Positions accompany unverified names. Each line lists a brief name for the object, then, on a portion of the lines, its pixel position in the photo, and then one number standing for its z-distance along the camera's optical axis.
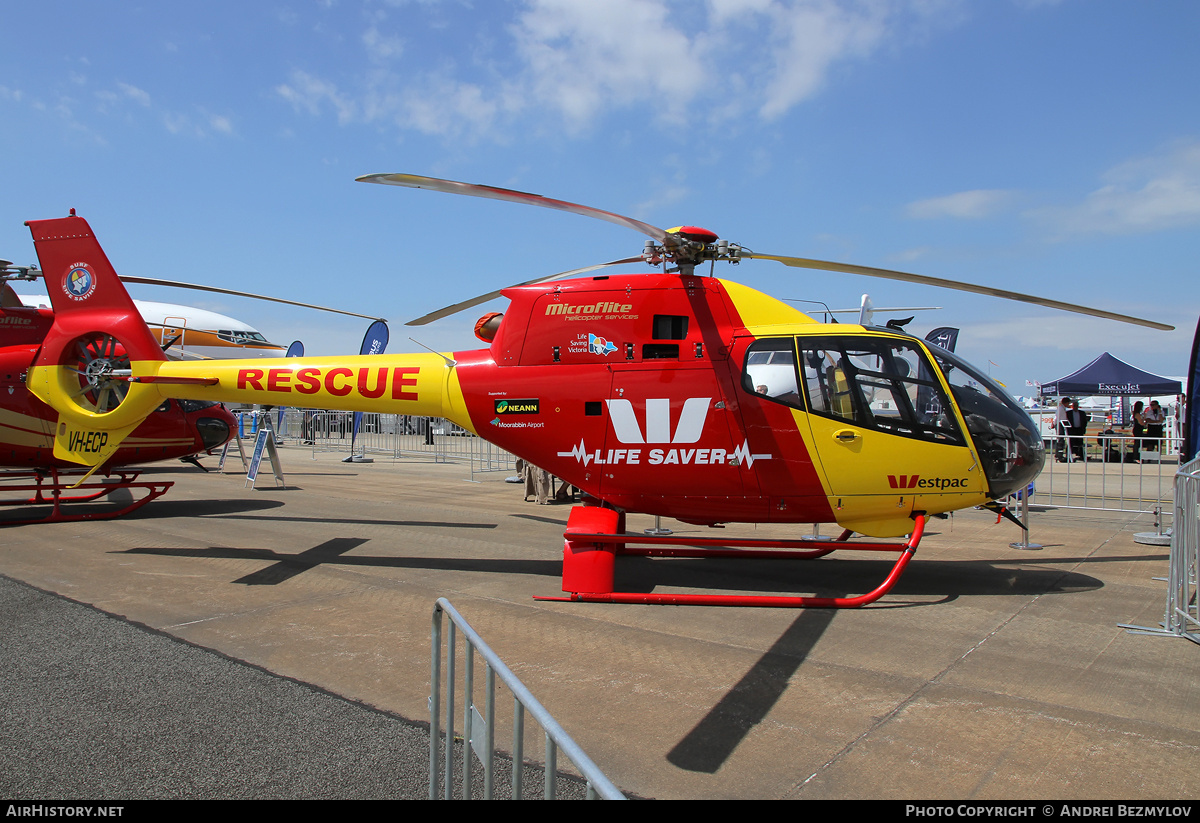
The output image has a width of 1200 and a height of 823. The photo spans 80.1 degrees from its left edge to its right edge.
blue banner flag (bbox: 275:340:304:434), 25.67
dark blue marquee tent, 29.25
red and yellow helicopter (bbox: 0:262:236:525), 9.31
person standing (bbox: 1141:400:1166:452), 25.25
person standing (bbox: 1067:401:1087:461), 21.88
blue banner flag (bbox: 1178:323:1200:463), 8.84
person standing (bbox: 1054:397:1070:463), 23.14
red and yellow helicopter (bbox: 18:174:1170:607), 6.76
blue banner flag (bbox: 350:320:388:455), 22.95
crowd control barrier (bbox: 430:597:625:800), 1.63
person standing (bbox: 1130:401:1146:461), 23.58
